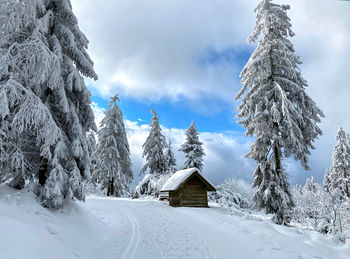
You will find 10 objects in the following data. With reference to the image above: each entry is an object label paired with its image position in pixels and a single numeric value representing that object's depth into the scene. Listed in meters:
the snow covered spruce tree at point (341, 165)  34.09
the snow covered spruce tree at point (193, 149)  36.04
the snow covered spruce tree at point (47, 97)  7.76
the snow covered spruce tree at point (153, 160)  36.50
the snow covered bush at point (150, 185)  32.69
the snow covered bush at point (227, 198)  29.29
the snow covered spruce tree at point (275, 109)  15.16
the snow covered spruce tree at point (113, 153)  35.84
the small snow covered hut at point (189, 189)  25.08
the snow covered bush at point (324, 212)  9.92
